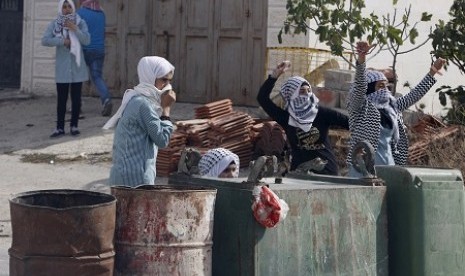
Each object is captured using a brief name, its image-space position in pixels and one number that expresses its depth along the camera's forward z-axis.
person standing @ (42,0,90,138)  18.24
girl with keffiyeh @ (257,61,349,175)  11.63
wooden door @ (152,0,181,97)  20.86
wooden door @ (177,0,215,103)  20.52
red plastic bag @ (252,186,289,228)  7.18
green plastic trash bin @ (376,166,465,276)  7.99
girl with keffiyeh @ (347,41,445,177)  11.66
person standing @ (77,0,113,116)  19.17
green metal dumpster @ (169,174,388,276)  7.40
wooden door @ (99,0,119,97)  21.46
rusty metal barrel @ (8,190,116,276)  6.76
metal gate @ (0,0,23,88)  23.24
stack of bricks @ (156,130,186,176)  15.97
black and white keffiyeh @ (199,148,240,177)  9.48
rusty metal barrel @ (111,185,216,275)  7.09
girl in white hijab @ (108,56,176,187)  9.63
